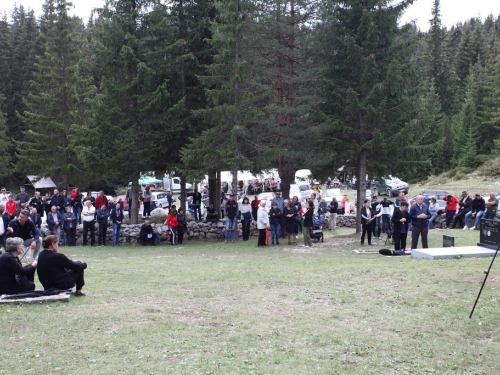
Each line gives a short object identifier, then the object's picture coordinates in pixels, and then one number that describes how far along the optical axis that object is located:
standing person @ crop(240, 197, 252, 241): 20.97
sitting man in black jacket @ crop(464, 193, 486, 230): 21.67
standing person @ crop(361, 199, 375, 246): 18.02
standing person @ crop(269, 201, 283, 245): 19.97
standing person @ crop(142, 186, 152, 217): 27.17
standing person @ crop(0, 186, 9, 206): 22.11
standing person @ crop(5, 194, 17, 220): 20.62
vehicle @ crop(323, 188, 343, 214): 32.68
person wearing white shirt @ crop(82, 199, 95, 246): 19.73
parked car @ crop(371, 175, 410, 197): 44.03
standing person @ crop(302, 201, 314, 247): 18.27
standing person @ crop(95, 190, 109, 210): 22.23
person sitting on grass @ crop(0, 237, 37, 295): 8.61
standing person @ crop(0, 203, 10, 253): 14.63
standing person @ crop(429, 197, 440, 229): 24.22
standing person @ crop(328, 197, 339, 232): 24.62
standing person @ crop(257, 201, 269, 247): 19.17
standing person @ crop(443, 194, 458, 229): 23.22
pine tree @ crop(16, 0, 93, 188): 32.88
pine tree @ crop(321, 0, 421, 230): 20.33
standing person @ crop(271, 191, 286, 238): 21.16
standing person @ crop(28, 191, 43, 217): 22.67
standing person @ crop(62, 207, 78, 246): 20.08
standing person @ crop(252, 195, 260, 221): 23.08
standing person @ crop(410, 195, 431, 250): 15.59
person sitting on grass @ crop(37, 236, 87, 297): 8.72
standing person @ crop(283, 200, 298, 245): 19.39
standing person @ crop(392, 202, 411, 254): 15.63
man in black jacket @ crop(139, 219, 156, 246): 20.80
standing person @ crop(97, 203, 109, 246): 20.47
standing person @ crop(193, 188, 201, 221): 26.75
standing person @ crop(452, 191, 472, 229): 22.64
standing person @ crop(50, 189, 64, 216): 21.77
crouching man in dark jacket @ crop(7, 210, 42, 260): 13.38
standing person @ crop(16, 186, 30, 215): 23.92
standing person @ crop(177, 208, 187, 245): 21.15
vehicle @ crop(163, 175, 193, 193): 51.80
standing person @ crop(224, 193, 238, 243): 20.73
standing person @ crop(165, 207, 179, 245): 20.77
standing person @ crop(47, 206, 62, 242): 19.69
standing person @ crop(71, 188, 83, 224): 22.25
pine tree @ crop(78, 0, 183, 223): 21.98
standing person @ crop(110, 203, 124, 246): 20.94
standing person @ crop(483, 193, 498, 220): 18.20
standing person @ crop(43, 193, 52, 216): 22.16
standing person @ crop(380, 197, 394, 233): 19.30
